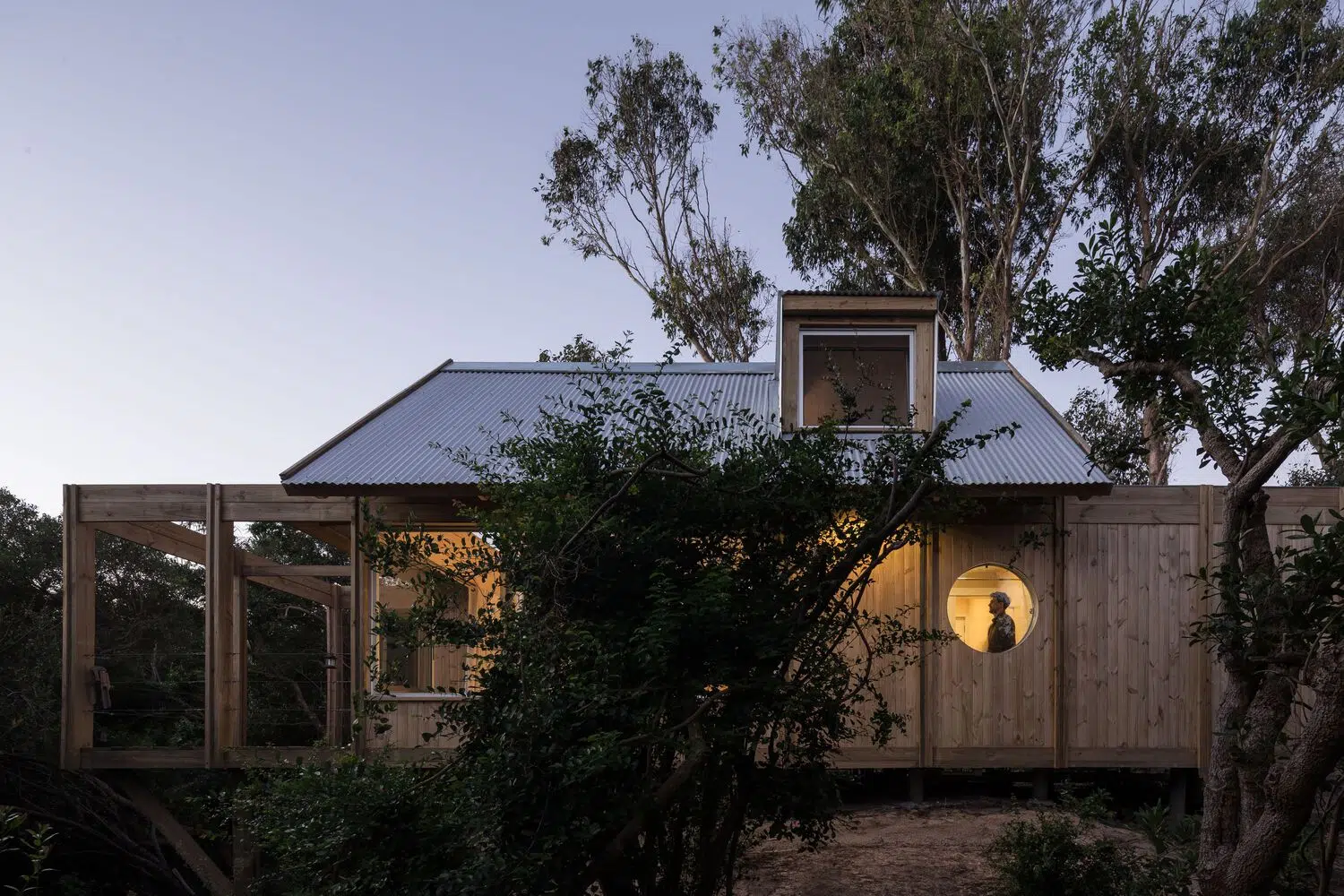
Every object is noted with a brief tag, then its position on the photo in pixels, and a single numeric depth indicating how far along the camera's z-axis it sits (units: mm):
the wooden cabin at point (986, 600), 9406
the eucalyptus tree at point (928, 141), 17922
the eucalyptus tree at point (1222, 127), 17984
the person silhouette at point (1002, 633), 10039
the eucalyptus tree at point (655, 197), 21328
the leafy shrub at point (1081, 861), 5500
